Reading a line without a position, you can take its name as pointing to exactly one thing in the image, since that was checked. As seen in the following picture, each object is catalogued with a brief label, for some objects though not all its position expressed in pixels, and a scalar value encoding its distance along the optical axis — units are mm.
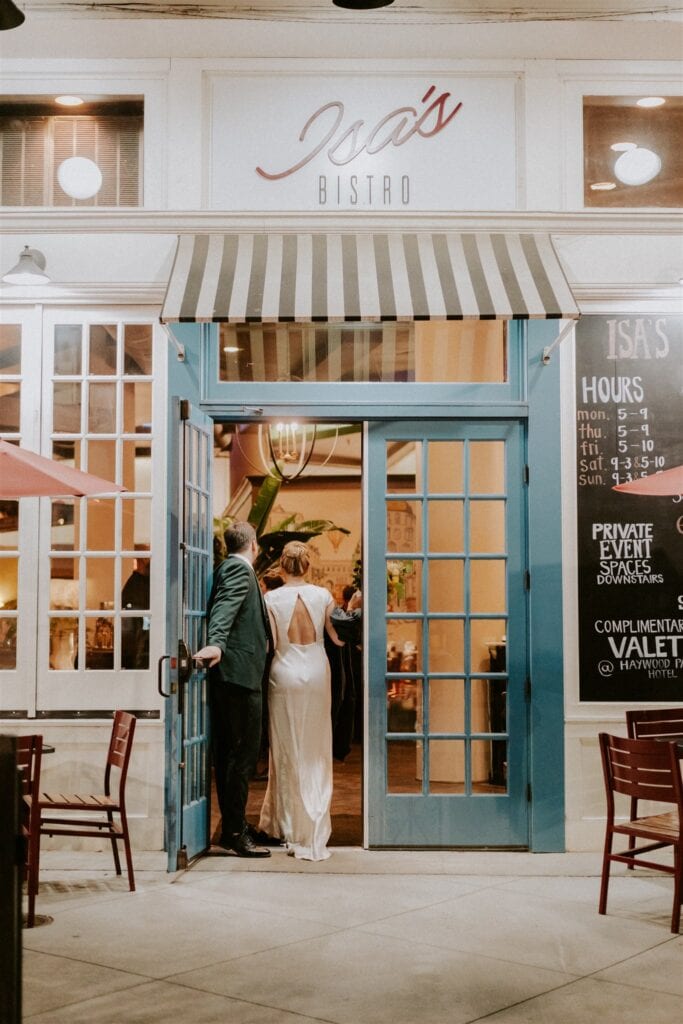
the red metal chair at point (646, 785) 5211
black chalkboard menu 7004
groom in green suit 6805
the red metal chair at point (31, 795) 5469
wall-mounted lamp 6754
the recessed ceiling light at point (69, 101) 7341
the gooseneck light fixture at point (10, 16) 5880
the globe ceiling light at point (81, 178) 7312
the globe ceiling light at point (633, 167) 7312
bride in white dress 6961
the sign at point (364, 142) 7219
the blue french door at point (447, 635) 6961
